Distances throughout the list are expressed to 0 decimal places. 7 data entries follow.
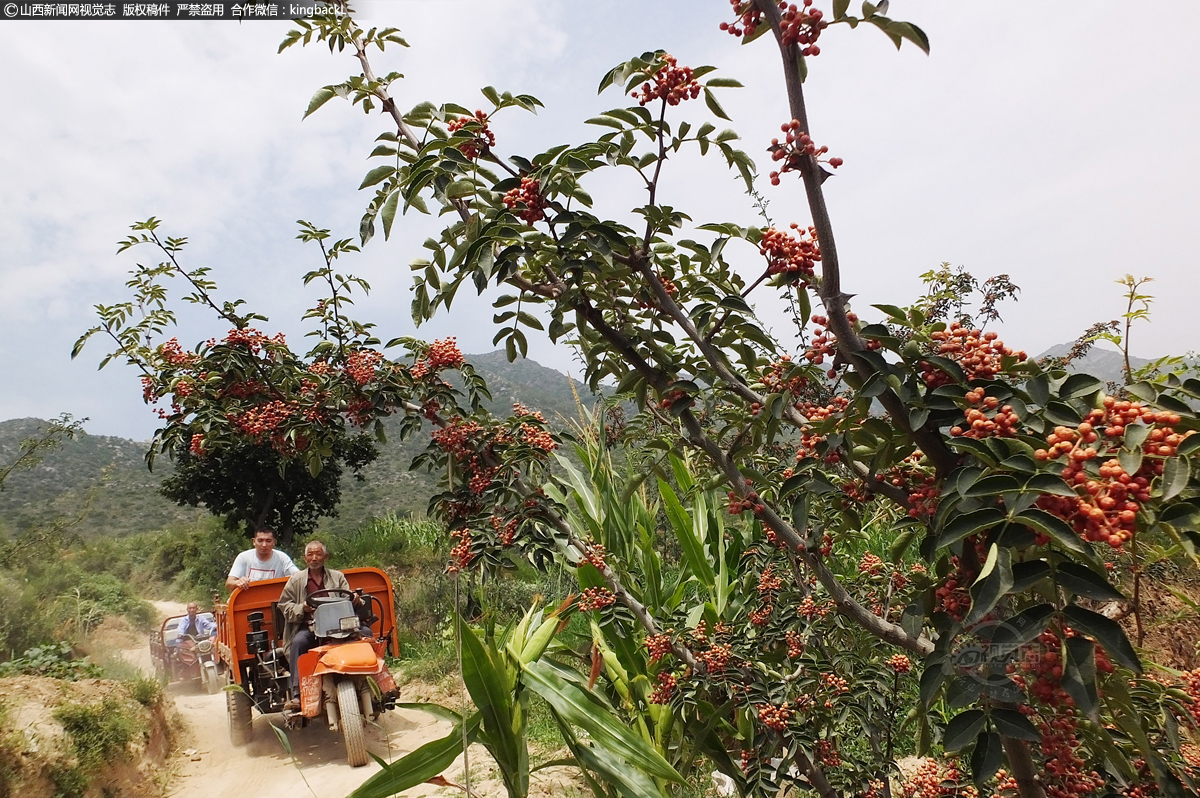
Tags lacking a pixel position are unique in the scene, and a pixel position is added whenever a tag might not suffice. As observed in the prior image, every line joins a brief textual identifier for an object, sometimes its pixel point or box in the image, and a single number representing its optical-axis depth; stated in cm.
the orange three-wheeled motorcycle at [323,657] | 459
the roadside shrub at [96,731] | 396
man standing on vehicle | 632
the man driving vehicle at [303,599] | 495
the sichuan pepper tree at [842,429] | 89
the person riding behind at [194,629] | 785
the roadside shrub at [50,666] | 506
